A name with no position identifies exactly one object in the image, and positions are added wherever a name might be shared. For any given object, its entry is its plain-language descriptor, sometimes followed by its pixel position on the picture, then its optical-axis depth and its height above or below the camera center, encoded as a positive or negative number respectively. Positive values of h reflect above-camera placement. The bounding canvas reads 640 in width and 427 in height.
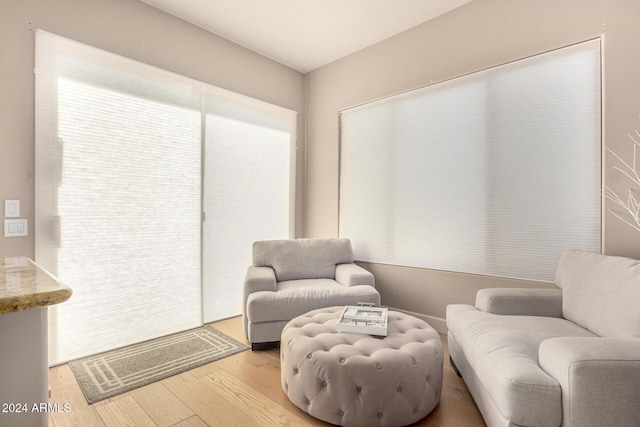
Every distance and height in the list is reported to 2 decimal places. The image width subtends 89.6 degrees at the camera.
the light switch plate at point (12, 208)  2.08 +0.02
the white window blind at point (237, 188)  3.17 +0.26
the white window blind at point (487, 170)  2.28 +0.36
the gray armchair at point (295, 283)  2.50 -0.64
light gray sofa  1.13 -0.62
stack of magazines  1.81 -0.64
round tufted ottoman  1.52 -0.80
